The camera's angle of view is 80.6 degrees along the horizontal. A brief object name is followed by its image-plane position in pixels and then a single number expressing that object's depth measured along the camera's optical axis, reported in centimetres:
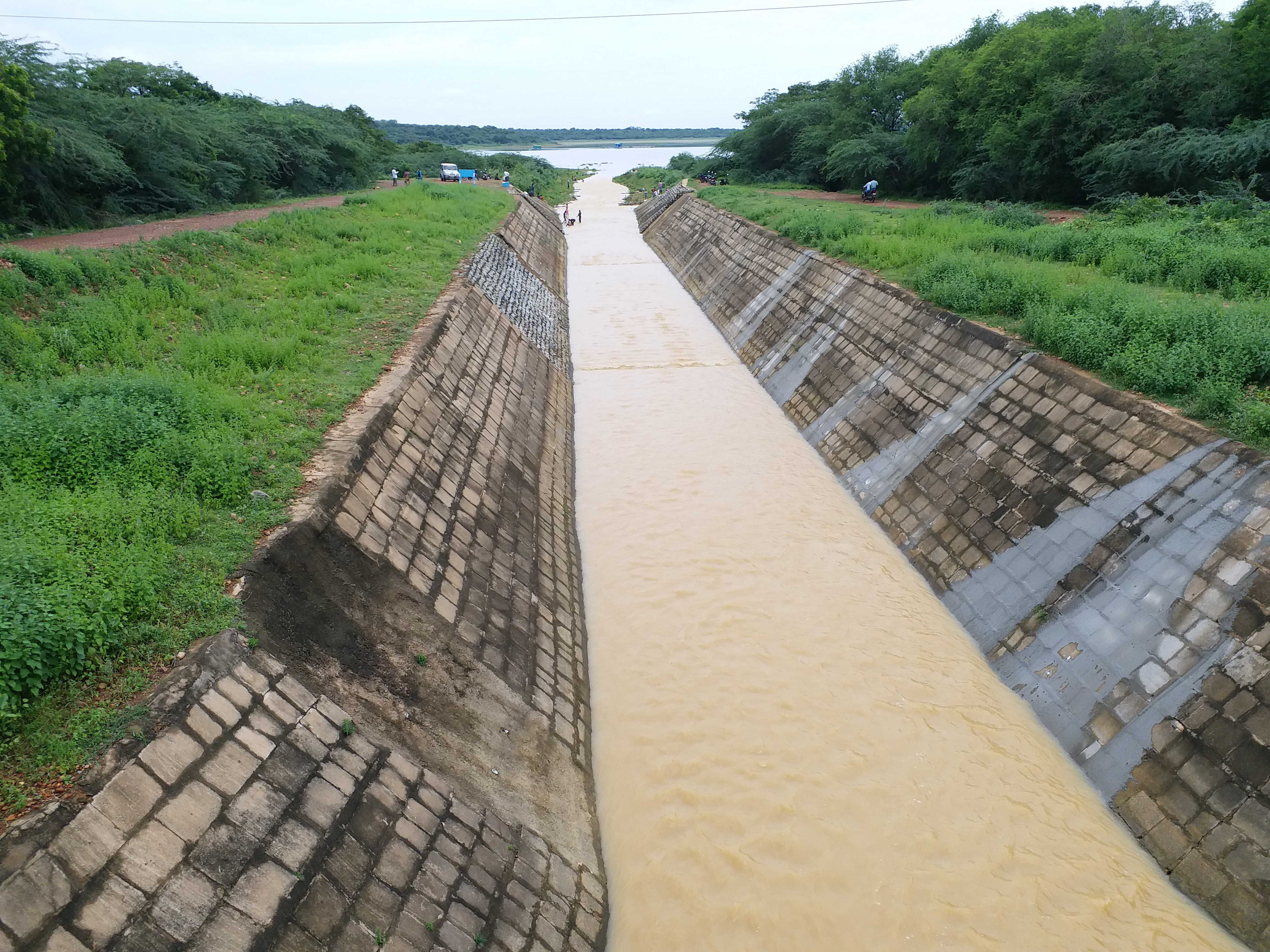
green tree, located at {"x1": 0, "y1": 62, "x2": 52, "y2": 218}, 1631
